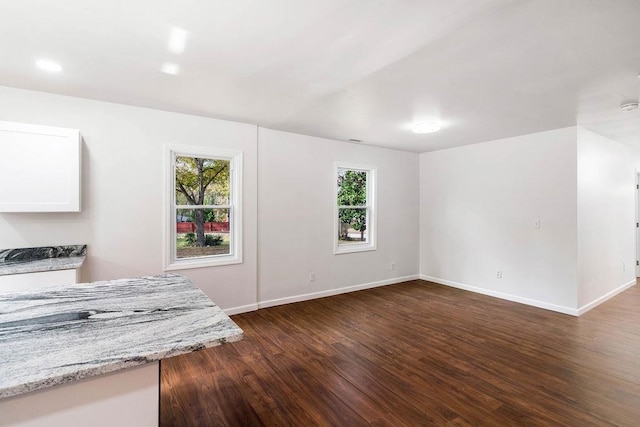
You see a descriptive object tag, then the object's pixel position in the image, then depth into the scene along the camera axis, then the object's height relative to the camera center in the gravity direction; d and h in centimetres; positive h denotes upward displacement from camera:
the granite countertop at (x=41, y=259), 243 -41
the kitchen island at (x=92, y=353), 90 -45
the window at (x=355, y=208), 511 +8
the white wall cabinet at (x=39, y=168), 255 +40
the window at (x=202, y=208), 359 +7
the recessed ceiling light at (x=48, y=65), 229 +115
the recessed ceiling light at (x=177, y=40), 189 +113
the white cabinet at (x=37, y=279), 233 -51
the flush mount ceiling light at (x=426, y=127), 384 +109
